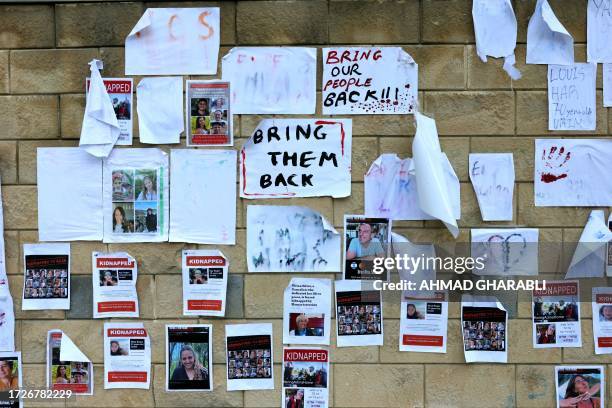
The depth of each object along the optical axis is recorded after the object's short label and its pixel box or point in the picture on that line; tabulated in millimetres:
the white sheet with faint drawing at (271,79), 3334
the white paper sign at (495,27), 3295
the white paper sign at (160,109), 3365
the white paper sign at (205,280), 3387
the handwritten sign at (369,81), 3318
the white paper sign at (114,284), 3406
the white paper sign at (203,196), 3371
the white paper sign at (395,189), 3336
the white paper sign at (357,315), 3377
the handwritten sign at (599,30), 3297
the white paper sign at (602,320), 3369
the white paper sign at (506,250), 3352
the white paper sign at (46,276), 3428
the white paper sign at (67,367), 3434
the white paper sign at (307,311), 3377
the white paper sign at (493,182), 3324
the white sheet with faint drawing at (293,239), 3373
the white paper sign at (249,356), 3396
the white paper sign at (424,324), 3377
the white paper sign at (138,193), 3393
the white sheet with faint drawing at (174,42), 3338
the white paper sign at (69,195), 3402
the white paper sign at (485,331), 3363
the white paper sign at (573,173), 3320
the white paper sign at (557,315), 3369
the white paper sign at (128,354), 3422
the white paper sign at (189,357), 3410
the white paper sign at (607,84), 3309
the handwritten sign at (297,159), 3348
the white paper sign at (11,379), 3477
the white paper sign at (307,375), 3393
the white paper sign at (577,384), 3361
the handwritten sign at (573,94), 3309
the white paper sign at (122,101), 3369
